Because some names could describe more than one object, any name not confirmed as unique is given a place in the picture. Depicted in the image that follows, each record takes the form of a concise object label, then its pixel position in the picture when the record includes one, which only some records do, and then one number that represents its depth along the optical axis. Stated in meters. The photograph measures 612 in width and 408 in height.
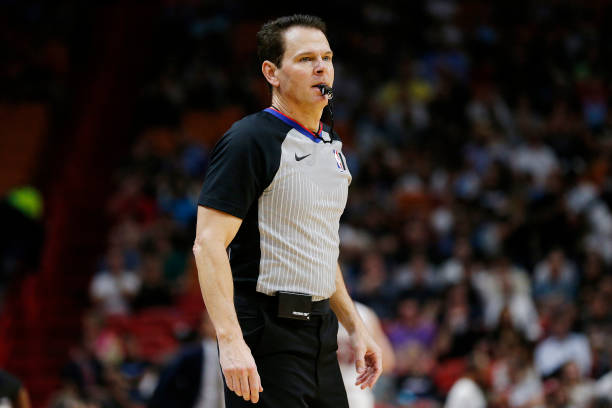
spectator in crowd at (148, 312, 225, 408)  10.57
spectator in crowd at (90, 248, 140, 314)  24.70
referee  5.77
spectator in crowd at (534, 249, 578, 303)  21.23
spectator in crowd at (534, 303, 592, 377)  18.72
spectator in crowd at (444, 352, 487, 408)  16.03
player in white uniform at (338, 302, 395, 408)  11.07
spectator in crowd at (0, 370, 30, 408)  10.50
